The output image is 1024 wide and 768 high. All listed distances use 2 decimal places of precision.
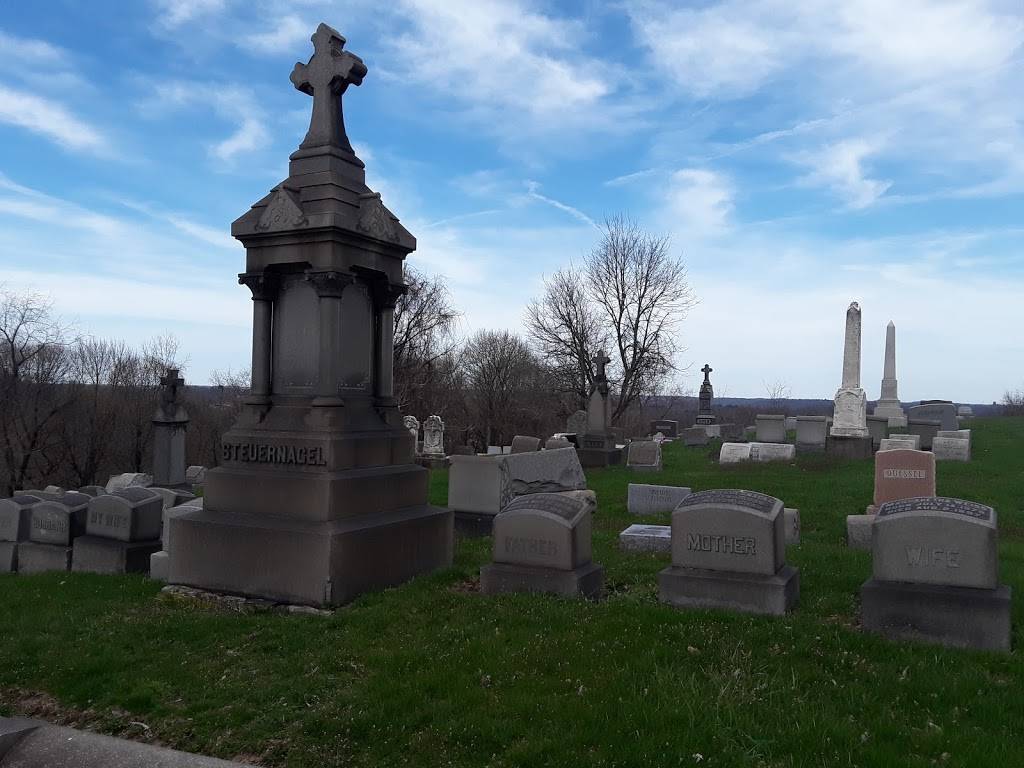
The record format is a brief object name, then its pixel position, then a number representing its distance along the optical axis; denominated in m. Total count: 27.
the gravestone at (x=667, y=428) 37.84
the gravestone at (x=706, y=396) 41.56
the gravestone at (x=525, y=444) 18.23
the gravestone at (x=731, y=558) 5.83
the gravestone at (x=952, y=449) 17.94
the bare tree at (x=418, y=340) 36.25
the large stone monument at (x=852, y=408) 19.20
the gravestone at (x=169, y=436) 18.08
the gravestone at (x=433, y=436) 25.52
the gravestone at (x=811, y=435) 20.59
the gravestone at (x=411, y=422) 25.17
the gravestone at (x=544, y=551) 6.38
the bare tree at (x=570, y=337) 36.12
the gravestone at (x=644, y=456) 19.20
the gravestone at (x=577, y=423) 27.42
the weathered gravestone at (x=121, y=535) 8.67
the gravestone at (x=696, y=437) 28.41
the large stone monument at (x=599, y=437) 22.03
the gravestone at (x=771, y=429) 22.78
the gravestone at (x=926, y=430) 20.23
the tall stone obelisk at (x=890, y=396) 26.91
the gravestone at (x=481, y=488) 10.73
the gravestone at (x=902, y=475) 9.81
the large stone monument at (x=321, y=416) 6.66
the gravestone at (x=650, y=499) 11.63
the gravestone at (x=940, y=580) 4.99
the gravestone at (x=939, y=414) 27.10
